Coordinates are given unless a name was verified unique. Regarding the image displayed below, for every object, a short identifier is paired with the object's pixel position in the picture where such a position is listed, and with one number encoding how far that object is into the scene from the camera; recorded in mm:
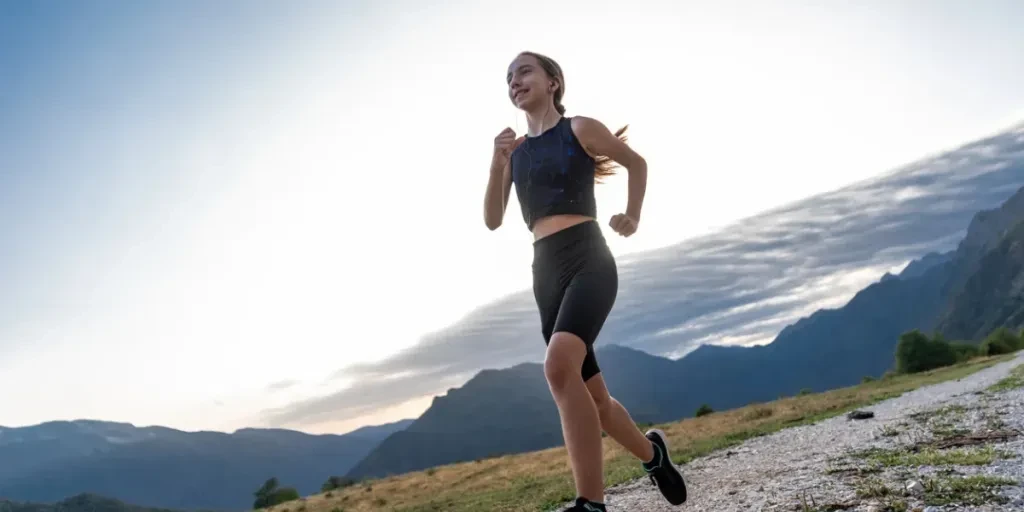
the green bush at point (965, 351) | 57188
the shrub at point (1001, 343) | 58156
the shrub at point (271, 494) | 51281
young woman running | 3615
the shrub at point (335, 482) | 41606
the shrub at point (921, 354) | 55844
